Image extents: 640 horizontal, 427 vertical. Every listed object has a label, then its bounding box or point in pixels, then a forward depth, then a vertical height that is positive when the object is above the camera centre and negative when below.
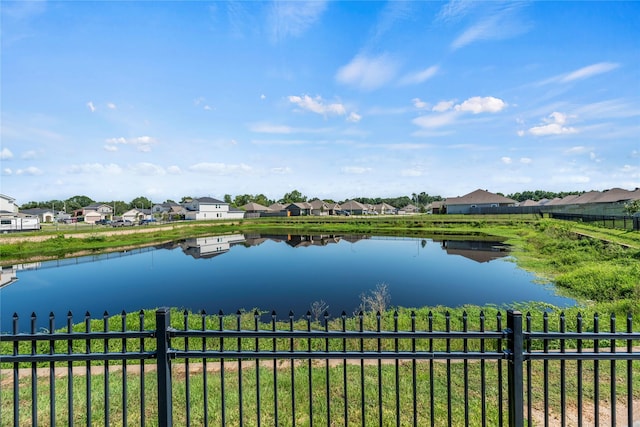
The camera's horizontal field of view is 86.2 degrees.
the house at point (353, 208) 94.13 +0.88
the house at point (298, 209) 82.88 +0.68
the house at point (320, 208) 87.44 +0.89
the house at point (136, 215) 79.38 -0.29
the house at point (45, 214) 66.31 +0.19
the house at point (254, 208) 83.62 +1.06
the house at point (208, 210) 70.44 +0.63
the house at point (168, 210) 76.34 +0.77
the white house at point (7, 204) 47.88 +1.68
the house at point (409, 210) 118.24 +0.17
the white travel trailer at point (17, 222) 41.66 -0.85
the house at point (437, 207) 77.69 +0.70
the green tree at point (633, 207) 25.15 +0.04
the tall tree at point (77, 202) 98.56 +3.99
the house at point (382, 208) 113.19 +0.89
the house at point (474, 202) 65.75 +1.57
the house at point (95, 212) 76.71 +0.47
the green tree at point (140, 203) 106.31 +3.37
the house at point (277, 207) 86.91 +1.29
